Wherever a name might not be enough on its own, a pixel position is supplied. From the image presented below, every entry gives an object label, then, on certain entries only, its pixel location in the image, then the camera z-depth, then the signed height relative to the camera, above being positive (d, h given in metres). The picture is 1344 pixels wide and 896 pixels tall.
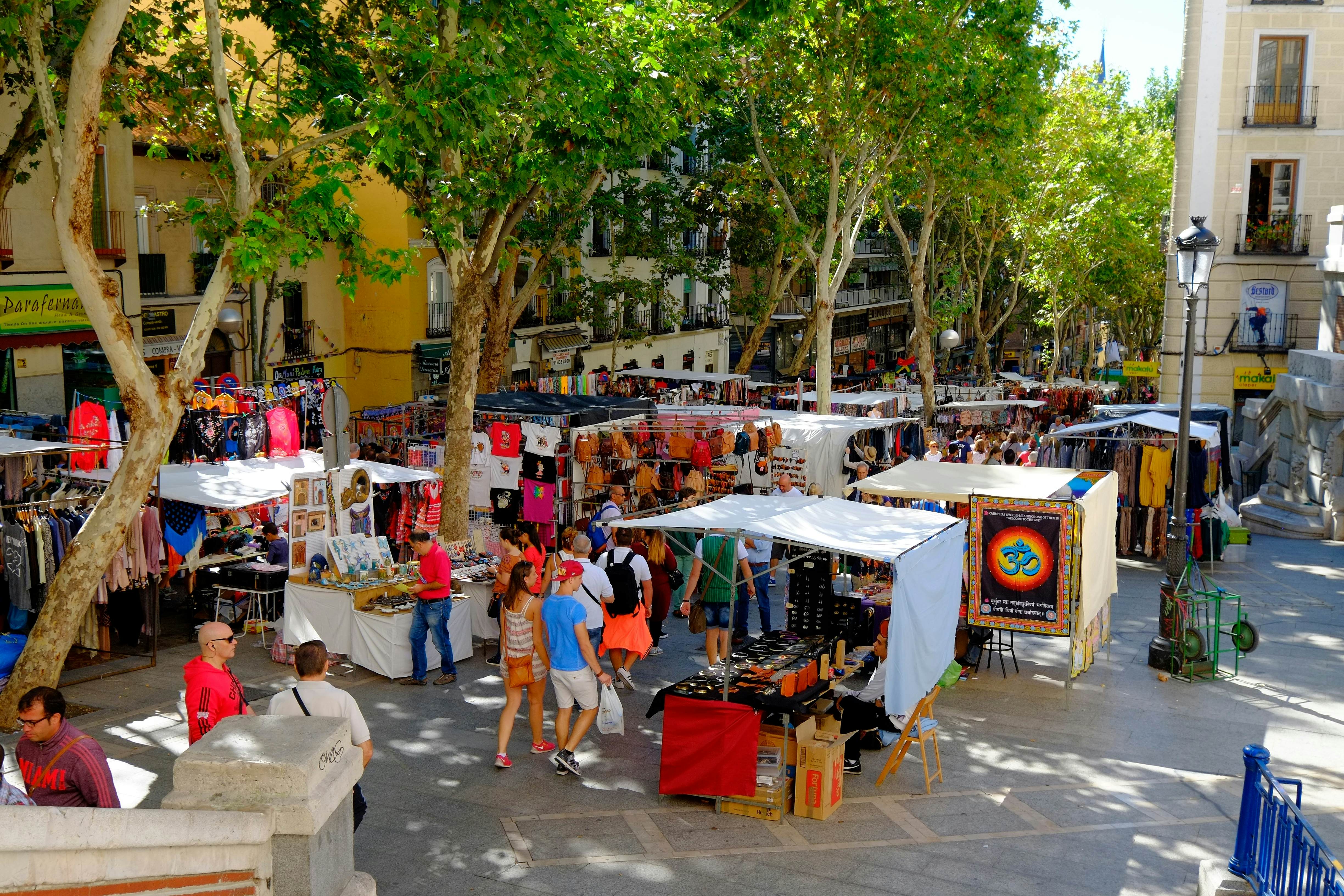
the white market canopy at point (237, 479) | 12.87 -1.87
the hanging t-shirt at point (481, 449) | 17.03 -1.83
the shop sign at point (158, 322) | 25.00 -0.19
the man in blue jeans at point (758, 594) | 12.95 -2.92
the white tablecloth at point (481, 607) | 12.53 -3.01
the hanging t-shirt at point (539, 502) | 16.72 -2.54
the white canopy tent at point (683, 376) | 29.31 -1.29
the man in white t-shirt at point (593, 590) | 10.48 -2.42
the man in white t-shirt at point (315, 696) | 6.90 -2.19
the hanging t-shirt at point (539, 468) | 16.75 -2.07
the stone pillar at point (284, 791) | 4.66 -1.86
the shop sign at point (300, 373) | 28.08 -1.35
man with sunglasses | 7.02 -2.19
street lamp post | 12.73 -1.12
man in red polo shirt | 11.21 -2.73
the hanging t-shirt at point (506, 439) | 16.86 -1.68
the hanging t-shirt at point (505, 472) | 16.95 -2.15
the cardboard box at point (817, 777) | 8.58 -3.23
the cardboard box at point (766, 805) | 8.56 -3.44
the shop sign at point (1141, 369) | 34.91 -1.06
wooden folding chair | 9.28 -3.17
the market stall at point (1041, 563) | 11.42 -2.25
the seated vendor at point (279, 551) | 13.28 -2.61
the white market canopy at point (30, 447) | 11.97 -1.37
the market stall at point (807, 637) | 8.62 -2.63
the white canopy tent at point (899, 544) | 9.00 -1.71
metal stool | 12.50 -3.43
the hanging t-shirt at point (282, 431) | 17.69 -1.71
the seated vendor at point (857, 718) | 9.40 -3.07
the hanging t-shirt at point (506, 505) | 17.08 -2.63
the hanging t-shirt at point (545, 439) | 16.69 -1.64
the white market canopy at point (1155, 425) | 17.66 -1.39
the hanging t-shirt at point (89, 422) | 15.75 -1.45
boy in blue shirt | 9.02 -2.58
